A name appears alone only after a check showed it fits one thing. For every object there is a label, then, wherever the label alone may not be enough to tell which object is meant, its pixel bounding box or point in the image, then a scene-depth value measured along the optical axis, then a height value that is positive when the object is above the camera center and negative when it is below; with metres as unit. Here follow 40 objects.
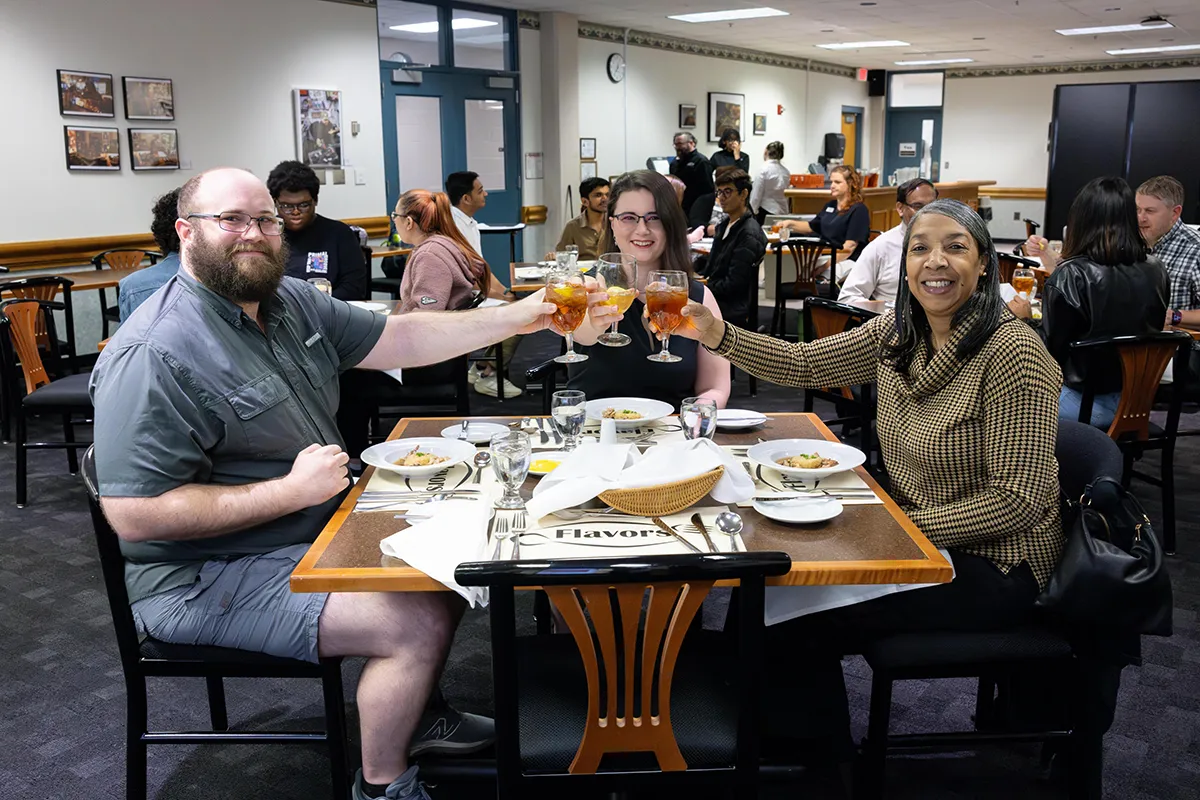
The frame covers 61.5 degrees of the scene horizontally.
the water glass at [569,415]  2.15 -0.48
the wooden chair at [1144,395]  3.20 -0.69
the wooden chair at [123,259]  6.73 -0.47
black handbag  1.74 -0.67
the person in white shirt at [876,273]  4.68 -0.41
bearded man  1.79 -0.53
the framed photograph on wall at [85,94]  6.68 +0.63
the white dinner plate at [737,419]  2.42 -0.56
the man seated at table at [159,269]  3.42 -0.27
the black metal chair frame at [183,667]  1.86 -0.88
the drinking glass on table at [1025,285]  4.29 -0.42
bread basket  1.79 -0.55
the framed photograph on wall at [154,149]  7.12 +0.28
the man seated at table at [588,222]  6.86 -0.24
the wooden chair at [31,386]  4.01 -0.79
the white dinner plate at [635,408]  2.37 -0.53
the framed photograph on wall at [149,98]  7.03 +0.63
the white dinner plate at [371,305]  4.48 -0.52
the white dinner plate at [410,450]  2.10 -0.56
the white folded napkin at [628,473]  1.80 -0.53
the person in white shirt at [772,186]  10.03 -0.01
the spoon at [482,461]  2.12 -0.57
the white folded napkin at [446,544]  1.60 -0.58
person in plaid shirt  4.06 -0.23
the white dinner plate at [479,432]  2.32 -0.56
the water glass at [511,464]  1.82 -0.50
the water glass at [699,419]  2.10 -0.48
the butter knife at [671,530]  1.68 -0.59
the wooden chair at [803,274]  6.73 -0.59
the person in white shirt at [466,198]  6.31 -0.07
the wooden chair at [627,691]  1.39 -0.80
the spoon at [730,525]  1.75 -0.58
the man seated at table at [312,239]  4.49 -0.23
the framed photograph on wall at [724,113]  13.21 +0.94
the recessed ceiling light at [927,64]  15.92 +1.92
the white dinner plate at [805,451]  2.02 -0.56
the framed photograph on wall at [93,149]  6.76 +0.27
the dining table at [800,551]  1.61 -0.60
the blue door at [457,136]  9.11 +0.48
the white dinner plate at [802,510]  1.79 -0.58
